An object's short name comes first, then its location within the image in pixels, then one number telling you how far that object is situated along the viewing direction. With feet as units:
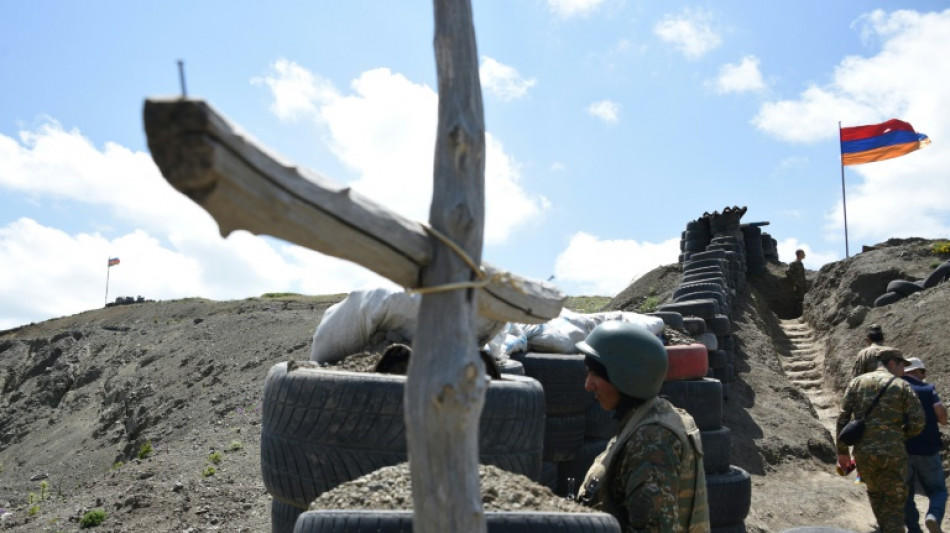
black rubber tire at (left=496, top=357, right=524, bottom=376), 18.34
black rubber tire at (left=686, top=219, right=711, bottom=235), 73.61
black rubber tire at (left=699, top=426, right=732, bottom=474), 23.65
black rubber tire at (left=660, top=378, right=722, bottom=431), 24.64
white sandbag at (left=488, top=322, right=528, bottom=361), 20.71
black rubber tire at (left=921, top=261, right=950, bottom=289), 51.67
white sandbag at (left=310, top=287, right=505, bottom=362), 19.40
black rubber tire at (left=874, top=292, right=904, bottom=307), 53.93
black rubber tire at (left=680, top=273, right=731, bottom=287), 54.54
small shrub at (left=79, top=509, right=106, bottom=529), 21.97
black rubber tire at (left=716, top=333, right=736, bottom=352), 42.48
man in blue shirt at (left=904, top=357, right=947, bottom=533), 24.54
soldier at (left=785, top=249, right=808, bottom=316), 70.28
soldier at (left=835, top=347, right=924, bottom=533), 23.49
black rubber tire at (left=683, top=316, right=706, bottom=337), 36.47
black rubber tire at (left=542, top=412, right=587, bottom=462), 21.49
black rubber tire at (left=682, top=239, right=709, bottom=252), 72.79
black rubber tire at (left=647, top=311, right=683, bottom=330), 31.63
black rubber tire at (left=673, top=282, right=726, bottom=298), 50.23
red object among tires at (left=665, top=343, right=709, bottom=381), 25.38
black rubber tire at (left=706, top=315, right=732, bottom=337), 40.78
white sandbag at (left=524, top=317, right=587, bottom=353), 23.75
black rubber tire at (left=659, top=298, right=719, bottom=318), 40.45
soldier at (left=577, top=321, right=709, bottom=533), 10.44
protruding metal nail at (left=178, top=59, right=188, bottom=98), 6.15
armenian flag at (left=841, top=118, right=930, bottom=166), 71.36
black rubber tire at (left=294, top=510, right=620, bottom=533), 9.49
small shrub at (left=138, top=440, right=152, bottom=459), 36.29
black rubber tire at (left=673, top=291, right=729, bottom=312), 47.85
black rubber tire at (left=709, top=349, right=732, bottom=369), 38.22
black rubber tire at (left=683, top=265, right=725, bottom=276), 56.95
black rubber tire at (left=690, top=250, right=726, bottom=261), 62.49
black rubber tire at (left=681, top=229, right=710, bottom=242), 73.26
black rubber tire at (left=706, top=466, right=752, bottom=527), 22.40
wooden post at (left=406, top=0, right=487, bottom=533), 7.32
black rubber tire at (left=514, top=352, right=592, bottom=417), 21.70
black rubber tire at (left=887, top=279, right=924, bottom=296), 53.88
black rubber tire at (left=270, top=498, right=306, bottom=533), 14.16
